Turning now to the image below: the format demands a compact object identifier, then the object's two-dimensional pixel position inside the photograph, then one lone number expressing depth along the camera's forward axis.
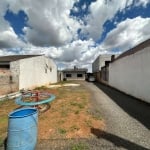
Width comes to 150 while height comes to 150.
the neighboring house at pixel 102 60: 28.64
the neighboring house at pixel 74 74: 35.54
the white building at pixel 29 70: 11.44
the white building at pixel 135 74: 6.96
